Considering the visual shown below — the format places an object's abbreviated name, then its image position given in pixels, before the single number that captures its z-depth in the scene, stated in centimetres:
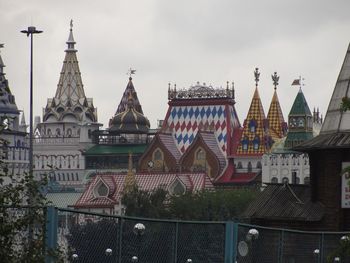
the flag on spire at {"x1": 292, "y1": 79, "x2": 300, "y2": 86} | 16480
